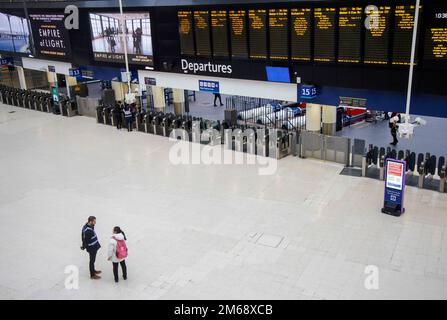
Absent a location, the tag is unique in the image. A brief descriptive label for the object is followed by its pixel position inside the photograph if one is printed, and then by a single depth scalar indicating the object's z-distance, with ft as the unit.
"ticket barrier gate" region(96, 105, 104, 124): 62.59
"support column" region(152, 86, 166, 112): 65.82
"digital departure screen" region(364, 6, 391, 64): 33.99
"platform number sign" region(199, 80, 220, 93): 48.08
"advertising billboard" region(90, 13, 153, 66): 50.60
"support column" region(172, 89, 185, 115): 65.82
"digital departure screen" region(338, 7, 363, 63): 35.42
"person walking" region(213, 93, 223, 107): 72.83
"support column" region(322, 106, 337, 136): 50.96
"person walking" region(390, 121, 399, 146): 47.67
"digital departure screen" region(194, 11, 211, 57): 44.73
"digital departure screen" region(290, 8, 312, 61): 38.06
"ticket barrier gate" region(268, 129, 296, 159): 45.39
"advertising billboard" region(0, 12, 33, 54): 69.00
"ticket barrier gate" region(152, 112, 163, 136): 56.39
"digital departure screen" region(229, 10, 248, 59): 42.14
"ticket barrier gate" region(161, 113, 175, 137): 55.42
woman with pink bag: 24.45
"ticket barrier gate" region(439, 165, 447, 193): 35.45
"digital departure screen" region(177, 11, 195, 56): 46.19
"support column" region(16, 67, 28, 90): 86.89
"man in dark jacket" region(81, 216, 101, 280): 24.95
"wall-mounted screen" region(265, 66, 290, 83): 41.19
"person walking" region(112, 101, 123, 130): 59.31
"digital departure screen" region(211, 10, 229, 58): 43.40
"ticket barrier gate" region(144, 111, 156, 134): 57.16
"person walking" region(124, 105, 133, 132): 57.68
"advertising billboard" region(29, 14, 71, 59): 61.41
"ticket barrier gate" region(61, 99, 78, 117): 67.92
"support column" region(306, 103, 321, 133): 50.01
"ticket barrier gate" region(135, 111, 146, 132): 58.08
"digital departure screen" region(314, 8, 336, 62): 36.76
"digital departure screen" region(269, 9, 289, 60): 39.42
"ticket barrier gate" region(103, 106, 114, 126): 61.82
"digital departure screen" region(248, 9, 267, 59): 40.81
